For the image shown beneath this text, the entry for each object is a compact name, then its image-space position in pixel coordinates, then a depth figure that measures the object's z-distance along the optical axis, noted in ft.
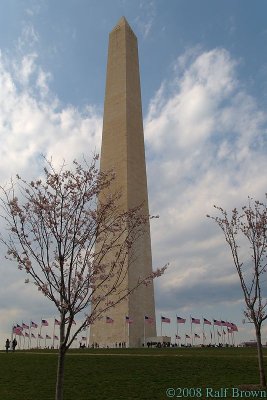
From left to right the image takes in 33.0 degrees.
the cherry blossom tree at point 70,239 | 40.47
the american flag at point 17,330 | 158.30
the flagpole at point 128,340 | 162.52
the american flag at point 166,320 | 165.09
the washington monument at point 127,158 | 169.89
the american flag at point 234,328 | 179.34
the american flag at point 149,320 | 170.07
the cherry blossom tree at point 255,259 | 65.16
